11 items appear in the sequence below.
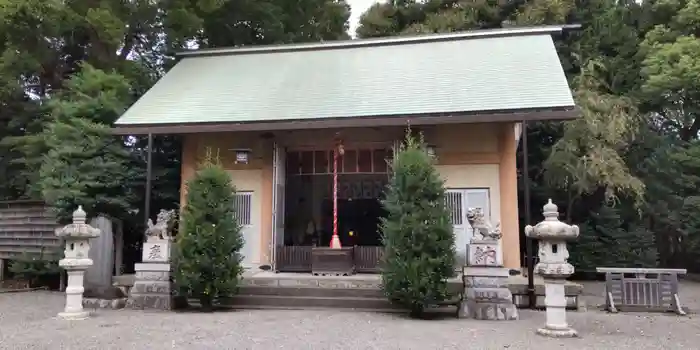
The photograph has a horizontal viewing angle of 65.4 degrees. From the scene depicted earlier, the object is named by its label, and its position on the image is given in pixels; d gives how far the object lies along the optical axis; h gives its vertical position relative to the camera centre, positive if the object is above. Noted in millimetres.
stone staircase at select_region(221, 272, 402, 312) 9078 -1056
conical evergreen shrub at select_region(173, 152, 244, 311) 8688 -146
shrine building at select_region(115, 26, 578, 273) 10211 +2145
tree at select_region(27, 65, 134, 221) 10828 +1571
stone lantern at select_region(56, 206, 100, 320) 8328 -402
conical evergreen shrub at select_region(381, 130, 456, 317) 7832 -103
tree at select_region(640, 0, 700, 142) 14562 +4380
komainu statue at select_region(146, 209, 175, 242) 9484 +71
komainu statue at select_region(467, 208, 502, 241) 8352 +54
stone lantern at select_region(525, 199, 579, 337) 6863 -461
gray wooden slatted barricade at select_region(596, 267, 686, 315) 9266 -1040
